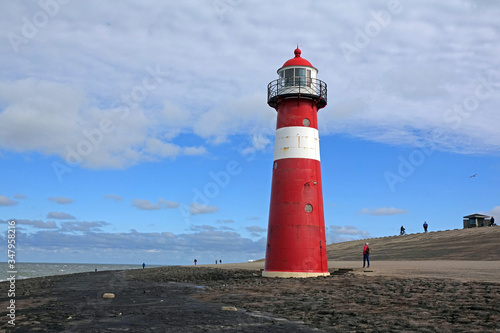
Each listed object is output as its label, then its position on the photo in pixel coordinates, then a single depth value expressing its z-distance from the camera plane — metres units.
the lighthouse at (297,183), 23.84
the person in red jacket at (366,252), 28.45
